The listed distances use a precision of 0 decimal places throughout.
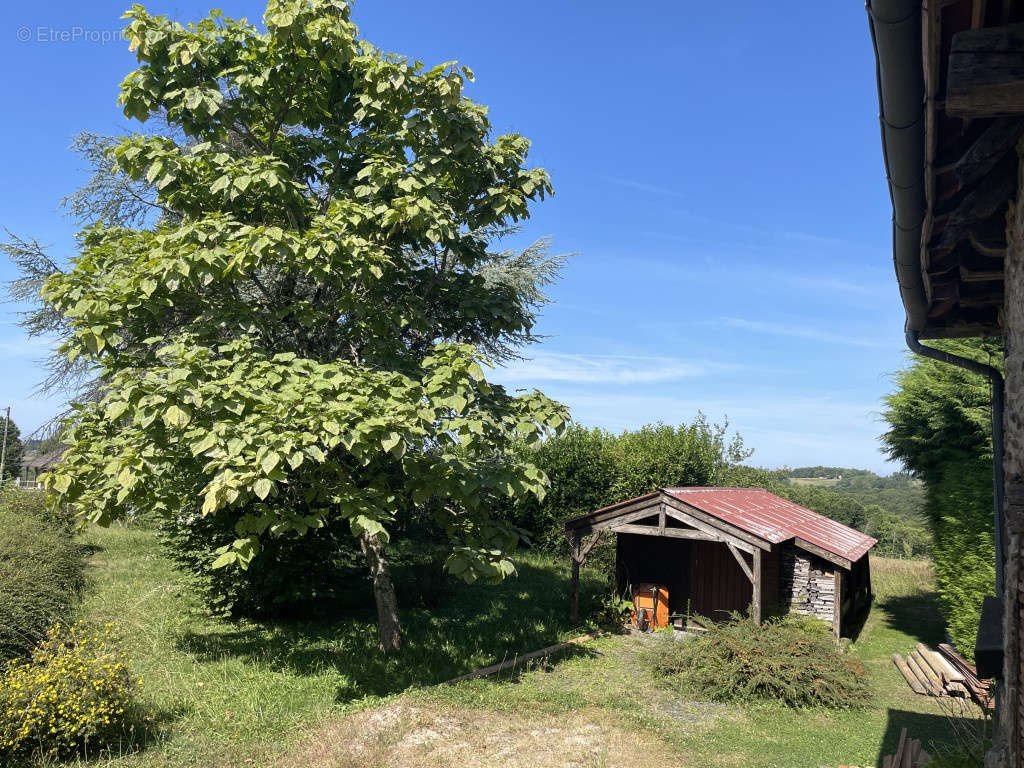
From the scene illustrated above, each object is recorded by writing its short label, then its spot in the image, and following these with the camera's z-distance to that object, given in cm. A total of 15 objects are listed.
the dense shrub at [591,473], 2303
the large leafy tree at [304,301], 837
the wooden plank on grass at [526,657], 1139
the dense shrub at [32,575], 1073
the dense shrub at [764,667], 1076
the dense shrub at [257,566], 1350
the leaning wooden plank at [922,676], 1144
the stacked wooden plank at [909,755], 628
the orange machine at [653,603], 1558
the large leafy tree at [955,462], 1224
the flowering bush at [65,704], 759
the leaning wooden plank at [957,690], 1099
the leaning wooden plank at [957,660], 1182
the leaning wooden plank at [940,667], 1156
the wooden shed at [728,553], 1397
